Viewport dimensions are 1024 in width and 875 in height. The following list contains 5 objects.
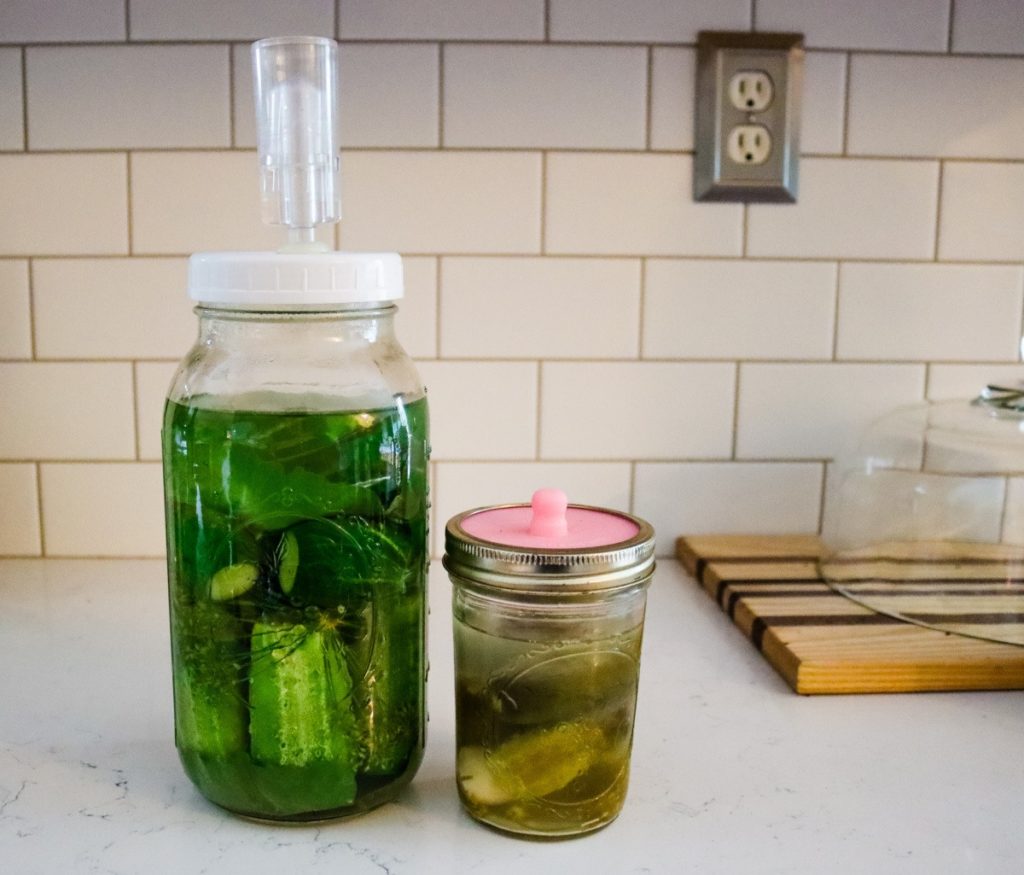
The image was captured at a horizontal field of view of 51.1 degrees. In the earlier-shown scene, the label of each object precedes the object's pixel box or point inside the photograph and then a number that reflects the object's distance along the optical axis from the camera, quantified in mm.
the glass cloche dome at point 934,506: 958
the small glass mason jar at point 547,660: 533
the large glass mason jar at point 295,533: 541
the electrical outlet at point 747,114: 999
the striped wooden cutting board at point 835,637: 781
